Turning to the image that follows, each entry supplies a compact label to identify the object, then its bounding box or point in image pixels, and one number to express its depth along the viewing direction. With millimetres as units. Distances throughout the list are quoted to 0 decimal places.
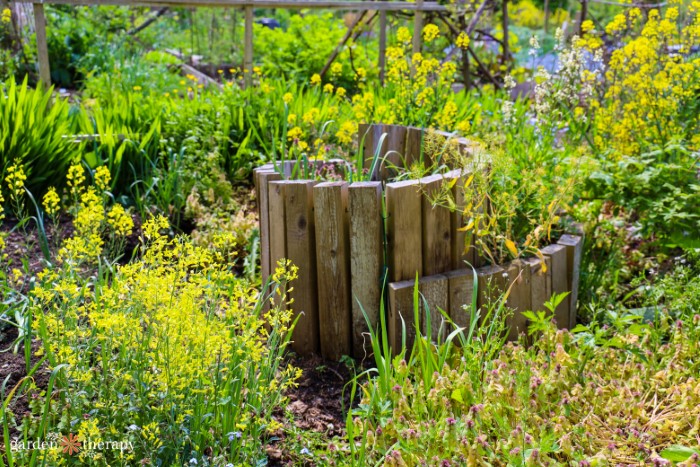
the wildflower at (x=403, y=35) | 5359
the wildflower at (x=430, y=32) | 5375
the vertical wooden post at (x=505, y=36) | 8438
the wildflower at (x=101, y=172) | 3379
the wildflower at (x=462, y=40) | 5520
